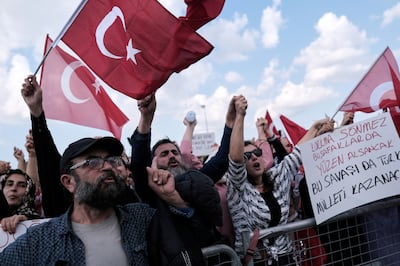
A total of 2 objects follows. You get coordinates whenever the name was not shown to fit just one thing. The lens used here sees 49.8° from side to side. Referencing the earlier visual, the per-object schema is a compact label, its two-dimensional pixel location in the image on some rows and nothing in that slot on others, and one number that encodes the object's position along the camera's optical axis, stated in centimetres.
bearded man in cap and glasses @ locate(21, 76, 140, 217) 265
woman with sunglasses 298
